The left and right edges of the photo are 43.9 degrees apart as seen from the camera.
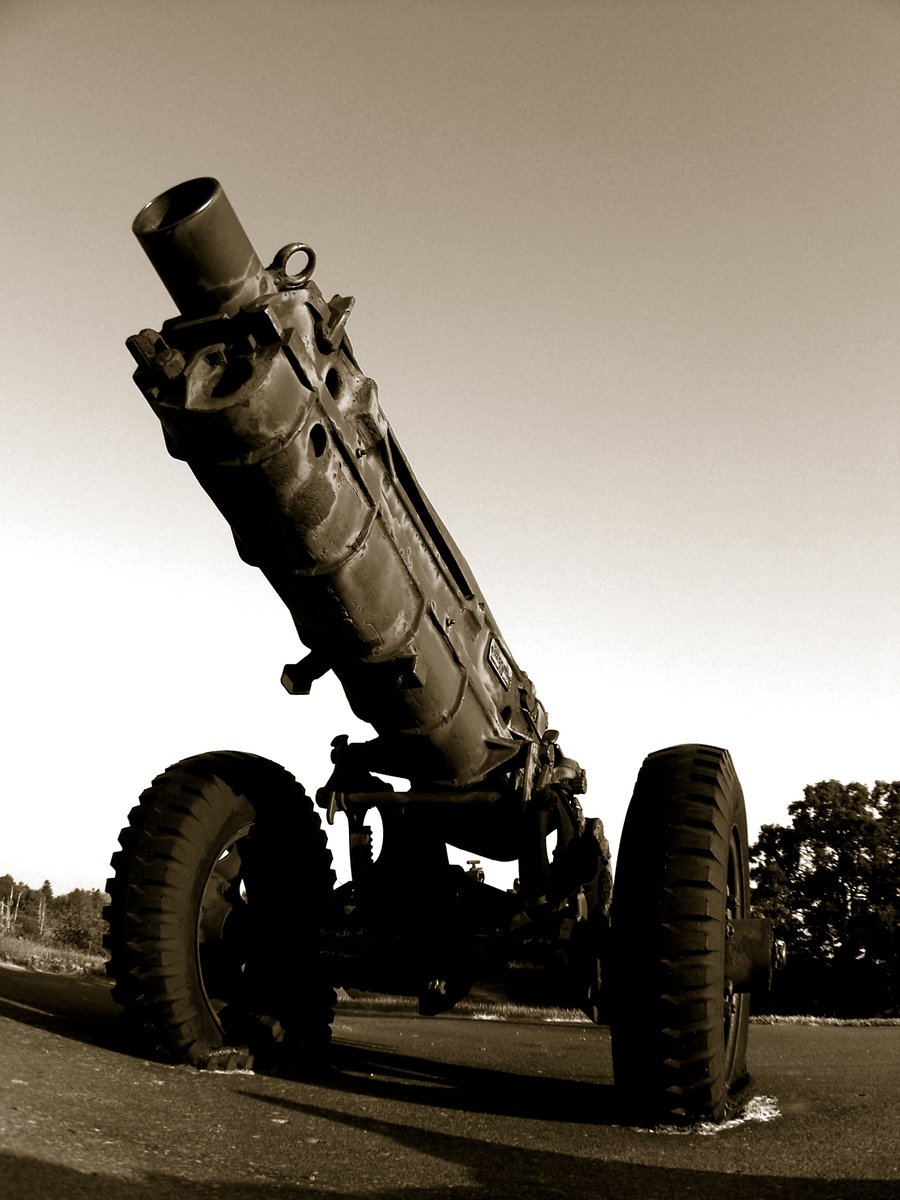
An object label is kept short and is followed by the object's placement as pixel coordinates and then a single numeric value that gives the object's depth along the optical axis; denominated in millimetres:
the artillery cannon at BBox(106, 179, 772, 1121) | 4816
